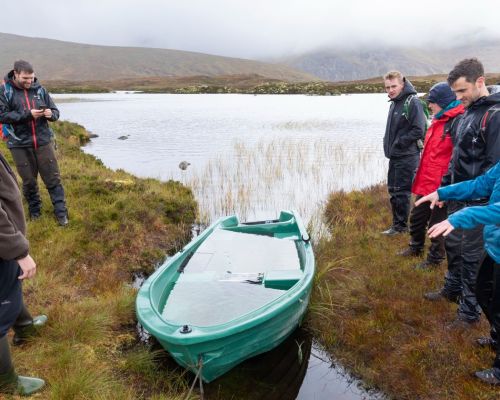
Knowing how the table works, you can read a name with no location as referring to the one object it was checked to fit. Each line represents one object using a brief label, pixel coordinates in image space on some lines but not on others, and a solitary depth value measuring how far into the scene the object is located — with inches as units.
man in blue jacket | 121.1
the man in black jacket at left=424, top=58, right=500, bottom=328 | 160.1
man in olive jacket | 115.5
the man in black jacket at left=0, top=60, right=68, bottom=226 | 260.5
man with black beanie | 219.3
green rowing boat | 161.8
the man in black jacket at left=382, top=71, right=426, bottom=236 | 270.7
